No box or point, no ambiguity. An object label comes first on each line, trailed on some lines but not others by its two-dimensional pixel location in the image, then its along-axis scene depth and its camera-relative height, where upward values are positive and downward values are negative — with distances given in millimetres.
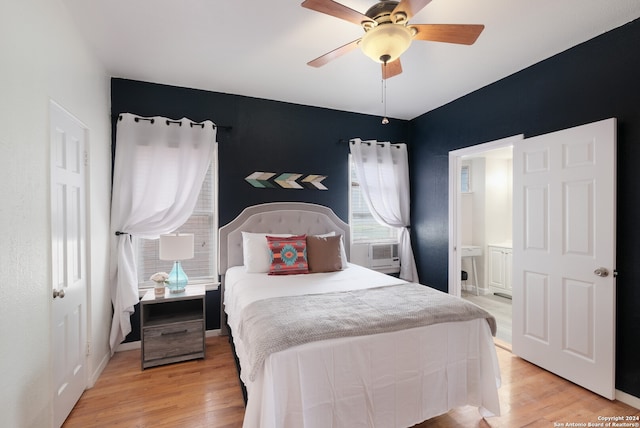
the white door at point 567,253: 2215 -347
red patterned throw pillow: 2891 -429
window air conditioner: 4059 -610
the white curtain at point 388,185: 3988 +397
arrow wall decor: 3533 +412
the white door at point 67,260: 1834 -323
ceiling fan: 1560 +1051
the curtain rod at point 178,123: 3002 +982
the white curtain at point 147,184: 2875 +307
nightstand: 2631 -1098
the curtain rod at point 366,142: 3950 +975
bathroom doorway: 4784 -233
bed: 1478 -825
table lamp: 2723 -326
